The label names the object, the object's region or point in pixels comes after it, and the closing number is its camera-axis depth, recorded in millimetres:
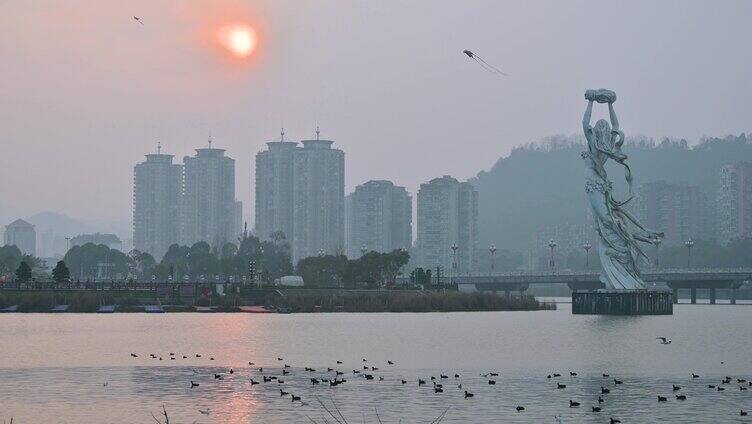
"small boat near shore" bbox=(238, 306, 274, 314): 161875
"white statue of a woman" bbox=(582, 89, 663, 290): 158375
